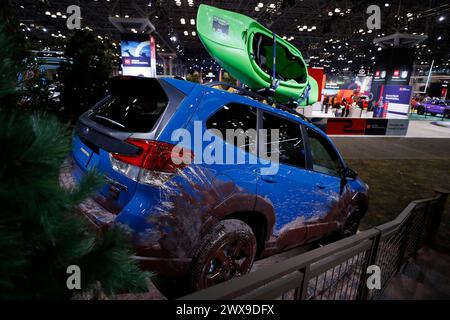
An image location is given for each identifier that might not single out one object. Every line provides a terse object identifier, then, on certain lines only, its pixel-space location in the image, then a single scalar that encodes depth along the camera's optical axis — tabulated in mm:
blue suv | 1752
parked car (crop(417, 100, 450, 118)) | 22766
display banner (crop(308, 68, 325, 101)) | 17195
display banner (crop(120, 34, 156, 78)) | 13914
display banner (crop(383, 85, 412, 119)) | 16297
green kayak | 3371
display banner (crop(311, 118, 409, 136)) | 12375
